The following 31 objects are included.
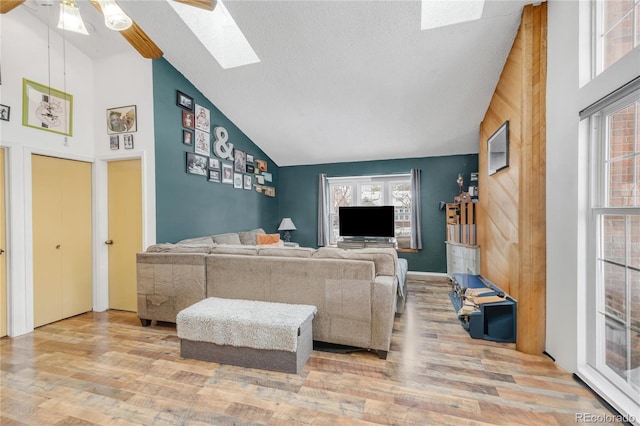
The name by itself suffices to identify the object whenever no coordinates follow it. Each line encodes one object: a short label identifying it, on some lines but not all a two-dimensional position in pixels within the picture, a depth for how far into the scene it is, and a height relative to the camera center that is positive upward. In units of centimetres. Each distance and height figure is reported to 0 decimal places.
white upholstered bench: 202 -96
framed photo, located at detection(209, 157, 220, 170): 421 +77
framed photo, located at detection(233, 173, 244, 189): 478 +56
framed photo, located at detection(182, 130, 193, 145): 373 +104
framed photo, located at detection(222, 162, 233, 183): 450 +67
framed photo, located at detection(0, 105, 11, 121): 264 +100
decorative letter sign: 432 +110
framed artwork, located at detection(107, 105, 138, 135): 336 +116
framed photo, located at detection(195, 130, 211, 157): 396 +102
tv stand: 519 -62
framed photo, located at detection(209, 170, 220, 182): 420 +57
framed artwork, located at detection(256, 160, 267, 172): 552 +97
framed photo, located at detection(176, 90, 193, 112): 364 +154
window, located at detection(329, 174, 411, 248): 564 +33
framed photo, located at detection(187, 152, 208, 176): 380 +69
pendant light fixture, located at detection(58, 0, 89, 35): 195 +144
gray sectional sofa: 224 -66
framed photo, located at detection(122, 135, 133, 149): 336 +89
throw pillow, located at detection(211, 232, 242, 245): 404 -42
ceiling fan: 181 +148
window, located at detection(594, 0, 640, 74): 161 +114
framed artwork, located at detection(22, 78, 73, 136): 284 +116
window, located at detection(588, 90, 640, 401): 161 -21
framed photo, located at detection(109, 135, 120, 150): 341 +90
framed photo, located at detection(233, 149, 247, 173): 478 +92
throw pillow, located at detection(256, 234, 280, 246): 488 -51
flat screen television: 530 -21
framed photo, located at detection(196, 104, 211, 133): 398 +140
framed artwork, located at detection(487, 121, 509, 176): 291 +72
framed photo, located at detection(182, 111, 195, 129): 374 +129
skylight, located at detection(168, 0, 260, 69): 296 +211
